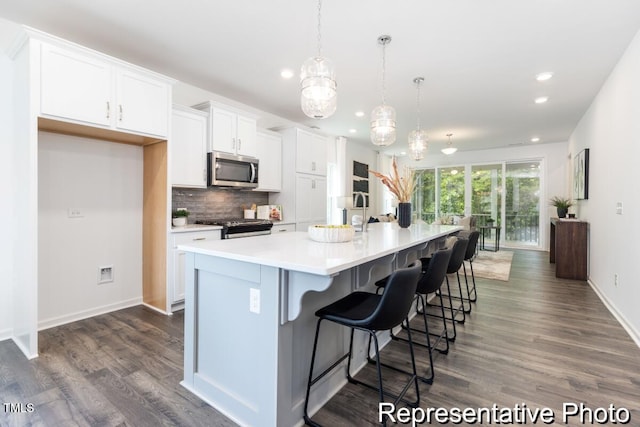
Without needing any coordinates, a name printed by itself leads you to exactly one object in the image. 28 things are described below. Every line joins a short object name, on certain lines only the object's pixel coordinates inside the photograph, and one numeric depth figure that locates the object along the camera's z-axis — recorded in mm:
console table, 4750
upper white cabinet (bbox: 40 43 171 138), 2467
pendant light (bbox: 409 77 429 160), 4801
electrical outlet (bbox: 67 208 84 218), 3061
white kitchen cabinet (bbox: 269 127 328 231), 4992
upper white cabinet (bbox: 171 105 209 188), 3549
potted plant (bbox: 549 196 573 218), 5559
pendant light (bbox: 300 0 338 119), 2410
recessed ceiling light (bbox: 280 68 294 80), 3646
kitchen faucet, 2746
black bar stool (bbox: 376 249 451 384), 2080
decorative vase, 3416
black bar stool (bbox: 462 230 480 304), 3438
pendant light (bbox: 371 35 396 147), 3441
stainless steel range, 3676
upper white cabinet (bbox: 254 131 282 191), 4727
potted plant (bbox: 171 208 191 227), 3591
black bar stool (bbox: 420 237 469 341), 2673
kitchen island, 1509
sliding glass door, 8250
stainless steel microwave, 3863
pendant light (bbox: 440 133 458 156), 6761
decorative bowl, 2090
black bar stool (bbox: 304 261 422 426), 1486
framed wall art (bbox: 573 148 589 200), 4781
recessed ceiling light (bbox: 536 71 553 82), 3675
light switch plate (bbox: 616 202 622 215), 3225
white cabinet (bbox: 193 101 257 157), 3861
